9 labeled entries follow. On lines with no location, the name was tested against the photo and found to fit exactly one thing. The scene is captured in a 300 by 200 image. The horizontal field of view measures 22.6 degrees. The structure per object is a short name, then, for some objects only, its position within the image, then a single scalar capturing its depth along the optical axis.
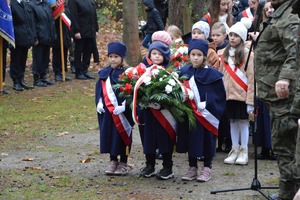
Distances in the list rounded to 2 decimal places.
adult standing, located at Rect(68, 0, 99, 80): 18.70
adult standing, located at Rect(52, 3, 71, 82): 18.67
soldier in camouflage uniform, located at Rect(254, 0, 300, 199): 7.17
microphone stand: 8.04
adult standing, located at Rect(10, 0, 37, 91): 16.69
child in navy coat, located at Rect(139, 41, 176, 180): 9.05
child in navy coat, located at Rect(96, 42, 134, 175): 9.34
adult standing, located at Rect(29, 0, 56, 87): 17.38
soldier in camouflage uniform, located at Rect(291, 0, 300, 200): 5.50
